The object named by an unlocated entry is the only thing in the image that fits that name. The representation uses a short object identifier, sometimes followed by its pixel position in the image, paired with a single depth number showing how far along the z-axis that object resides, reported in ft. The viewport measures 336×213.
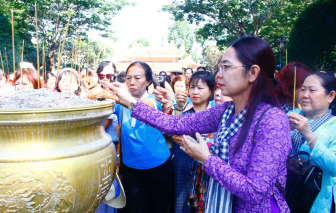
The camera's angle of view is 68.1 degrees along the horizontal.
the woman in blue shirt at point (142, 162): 6.81
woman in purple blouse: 3.36
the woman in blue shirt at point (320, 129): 5.13
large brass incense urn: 2.78
